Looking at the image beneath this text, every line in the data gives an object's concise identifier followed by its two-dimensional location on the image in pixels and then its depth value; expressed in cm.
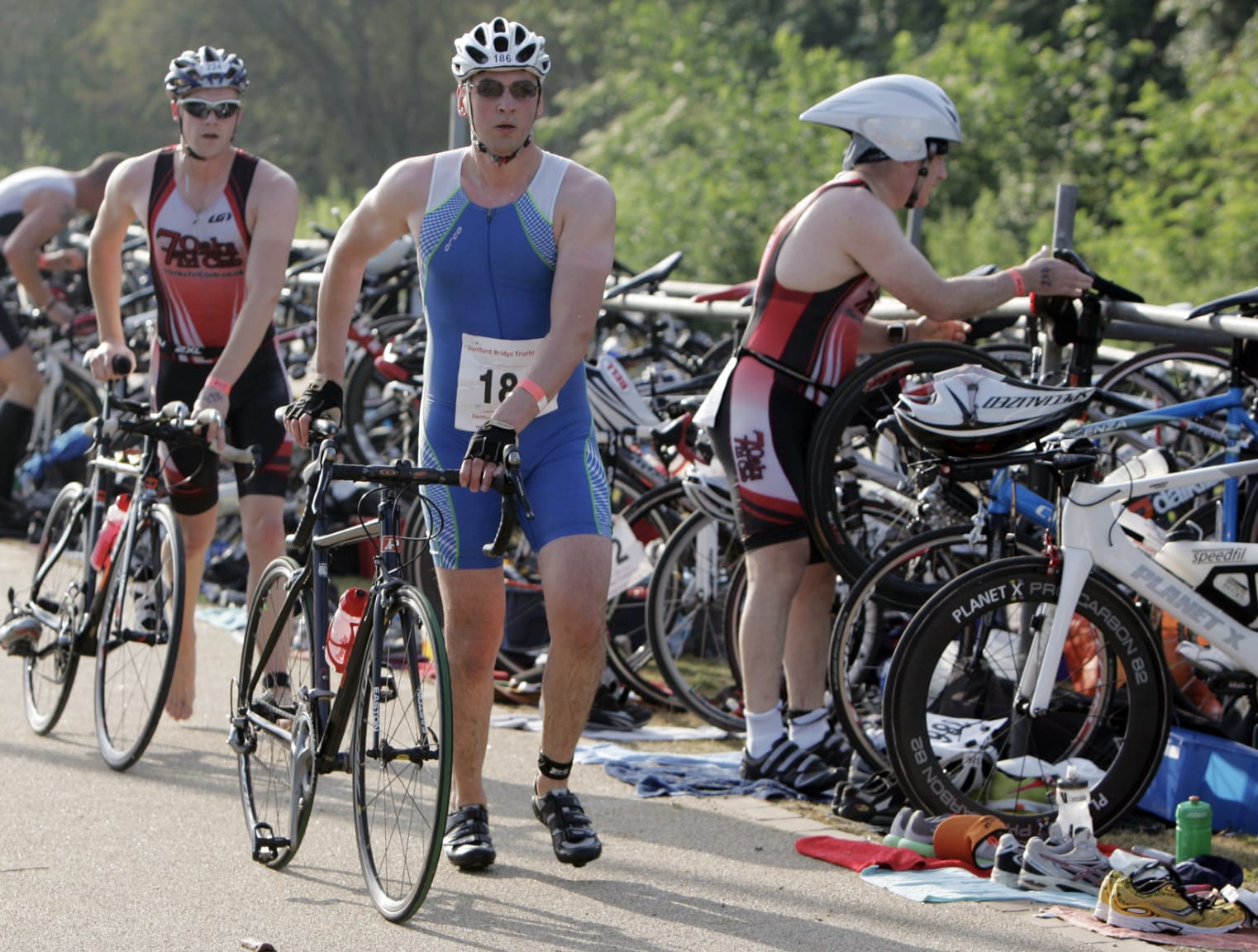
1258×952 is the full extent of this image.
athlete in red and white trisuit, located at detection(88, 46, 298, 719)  1277
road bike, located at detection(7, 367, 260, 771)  1216
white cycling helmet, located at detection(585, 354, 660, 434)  1467
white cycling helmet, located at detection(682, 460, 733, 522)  1308
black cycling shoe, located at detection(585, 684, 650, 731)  1384
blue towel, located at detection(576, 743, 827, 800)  1195
